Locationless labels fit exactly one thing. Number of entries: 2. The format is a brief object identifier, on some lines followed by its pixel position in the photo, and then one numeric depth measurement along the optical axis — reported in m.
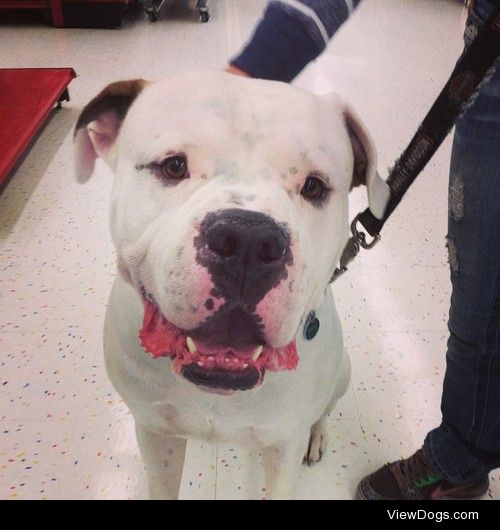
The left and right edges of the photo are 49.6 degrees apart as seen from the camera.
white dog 0.74
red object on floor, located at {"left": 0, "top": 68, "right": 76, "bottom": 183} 2.54
